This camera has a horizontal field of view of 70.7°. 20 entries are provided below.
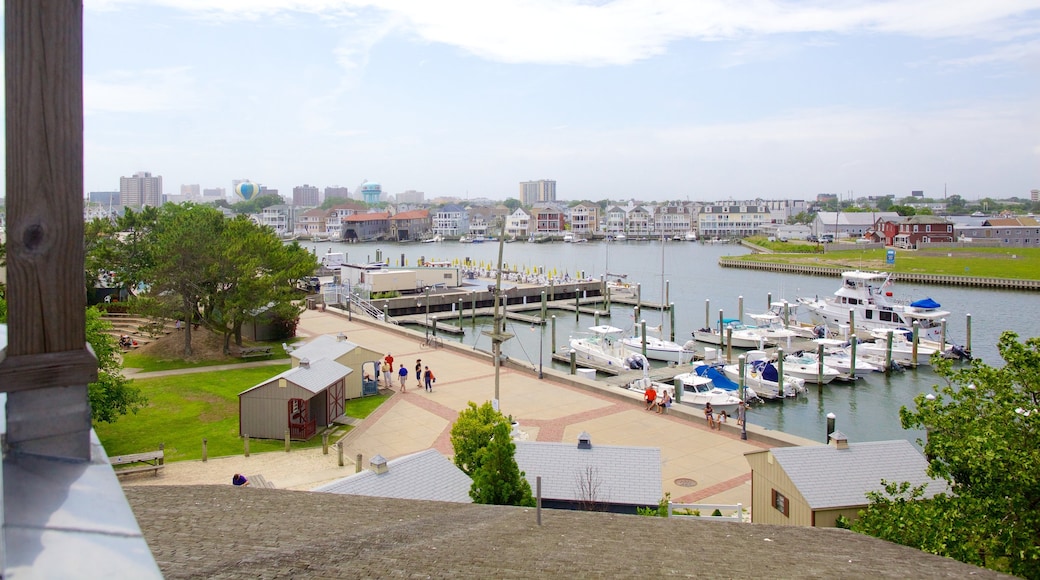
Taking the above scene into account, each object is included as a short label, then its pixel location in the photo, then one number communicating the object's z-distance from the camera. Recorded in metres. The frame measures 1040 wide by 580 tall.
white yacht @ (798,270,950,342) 42.84
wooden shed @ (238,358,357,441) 19.67
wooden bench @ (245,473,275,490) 15.64
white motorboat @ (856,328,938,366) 37.75
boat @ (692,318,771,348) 41.97
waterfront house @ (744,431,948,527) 12.02
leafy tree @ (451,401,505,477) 14.64
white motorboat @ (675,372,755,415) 28.02
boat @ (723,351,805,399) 31.16
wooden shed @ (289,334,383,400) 24.05
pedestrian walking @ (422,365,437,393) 25.52
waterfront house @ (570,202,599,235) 181.75
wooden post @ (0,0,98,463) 2.26
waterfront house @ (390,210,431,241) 181.12
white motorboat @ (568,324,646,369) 35.66
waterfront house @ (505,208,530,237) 182.25
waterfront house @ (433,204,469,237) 187.00
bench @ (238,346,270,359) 31.09
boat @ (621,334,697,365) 36.88
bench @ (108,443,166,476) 16.66
